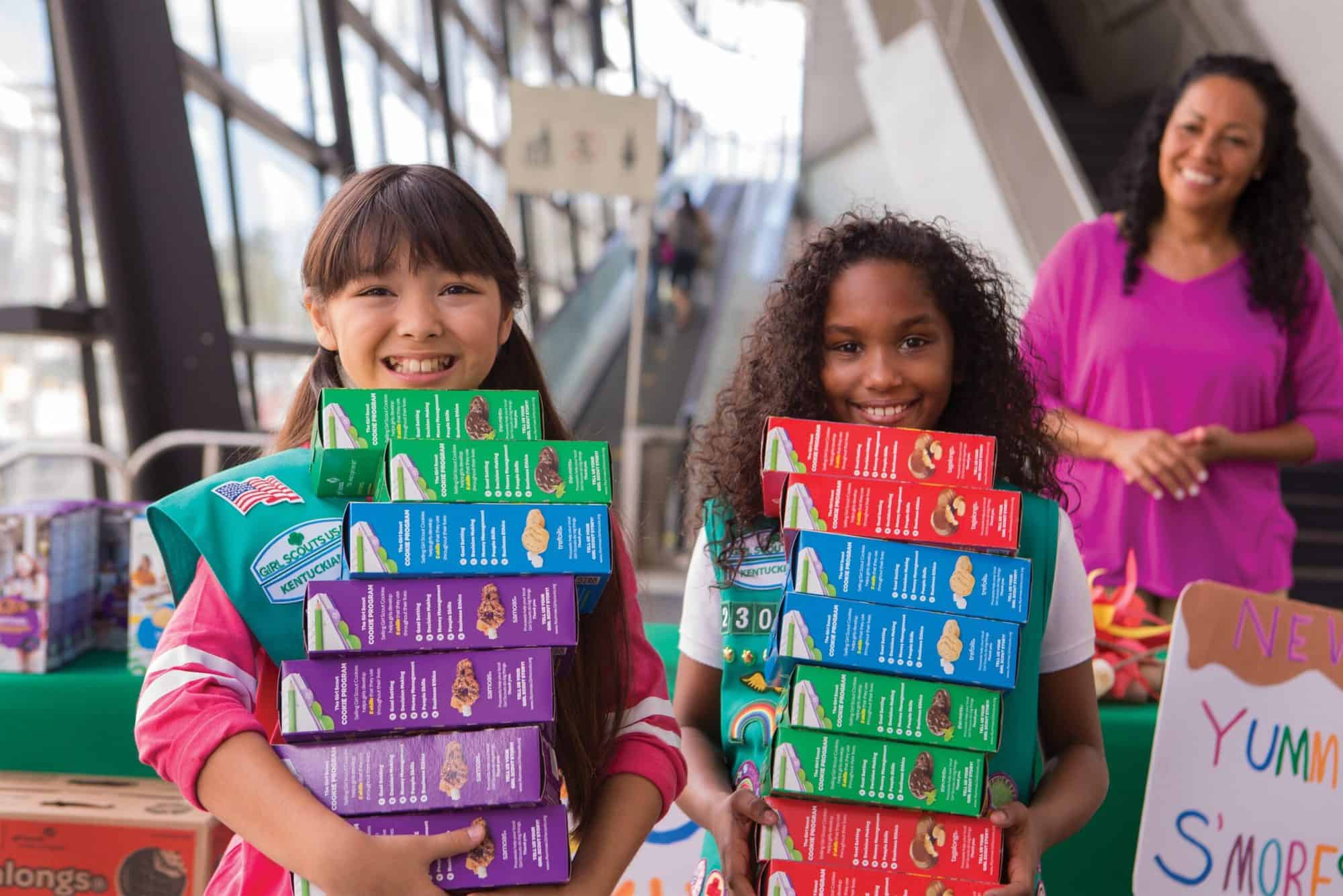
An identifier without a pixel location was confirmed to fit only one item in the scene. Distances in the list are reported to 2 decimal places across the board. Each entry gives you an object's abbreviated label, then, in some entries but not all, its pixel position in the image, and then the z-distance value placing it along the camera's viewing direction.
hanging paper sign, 6.01
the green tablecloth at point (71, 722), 2.31
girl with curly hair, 1.41
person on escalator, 12.84
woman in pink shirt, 2.40
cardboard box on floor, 2.06
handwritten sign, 1.92
